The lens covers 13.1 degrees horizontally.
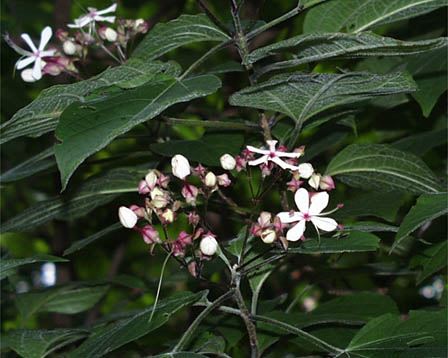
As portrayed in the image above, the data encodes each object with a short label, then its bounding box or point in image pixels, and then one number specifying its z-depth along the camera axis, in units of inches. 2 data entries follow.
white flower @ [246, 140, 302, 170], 37.5
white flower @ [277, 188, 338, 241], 37.5
